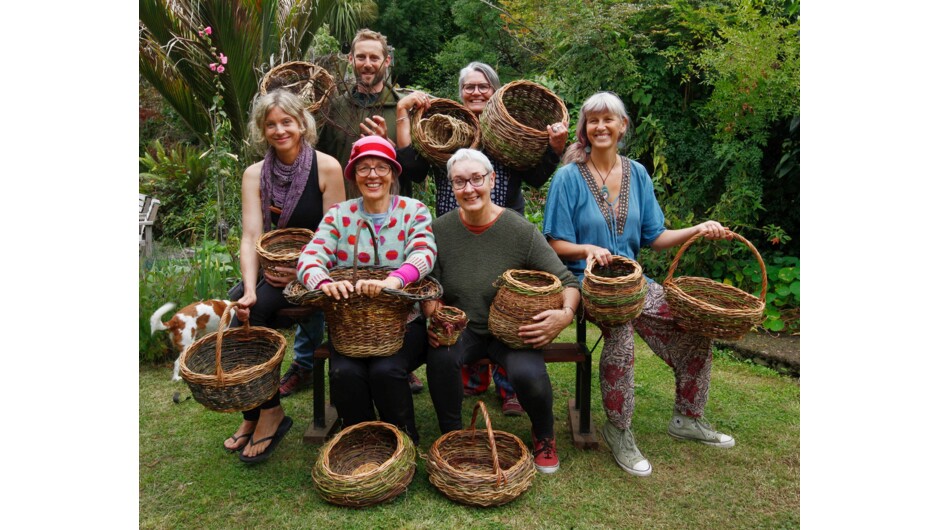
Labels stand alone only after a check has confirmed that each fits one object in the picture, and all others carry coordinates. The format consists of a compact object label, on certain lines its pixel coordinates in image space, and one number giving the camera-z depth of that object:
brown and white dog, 4.27
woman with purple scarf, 3.22
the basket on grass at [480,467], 2.68
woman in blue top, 3.15
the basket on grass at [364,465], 2.66
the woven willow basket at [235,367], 2.60
